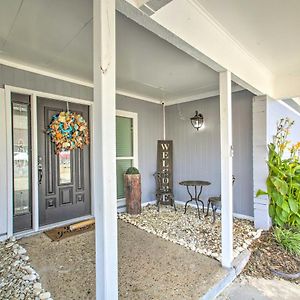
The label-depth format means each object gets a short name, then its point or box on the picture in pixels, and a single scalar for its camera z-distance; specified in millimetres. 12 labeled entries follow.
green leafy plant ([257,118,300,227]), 3045
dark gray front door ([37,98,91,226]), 3258
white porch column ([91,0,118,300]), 1127
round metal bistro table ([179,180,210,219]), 3955
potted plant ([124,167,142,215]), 4070
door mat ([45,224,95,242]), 2965
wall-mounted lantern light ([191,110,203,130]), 4332
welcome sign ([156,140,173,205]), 4895
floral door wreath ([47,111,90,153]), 3322
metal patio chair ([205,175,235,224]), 3598
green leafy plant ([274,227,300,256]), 2719
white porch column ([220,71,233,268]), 2230
